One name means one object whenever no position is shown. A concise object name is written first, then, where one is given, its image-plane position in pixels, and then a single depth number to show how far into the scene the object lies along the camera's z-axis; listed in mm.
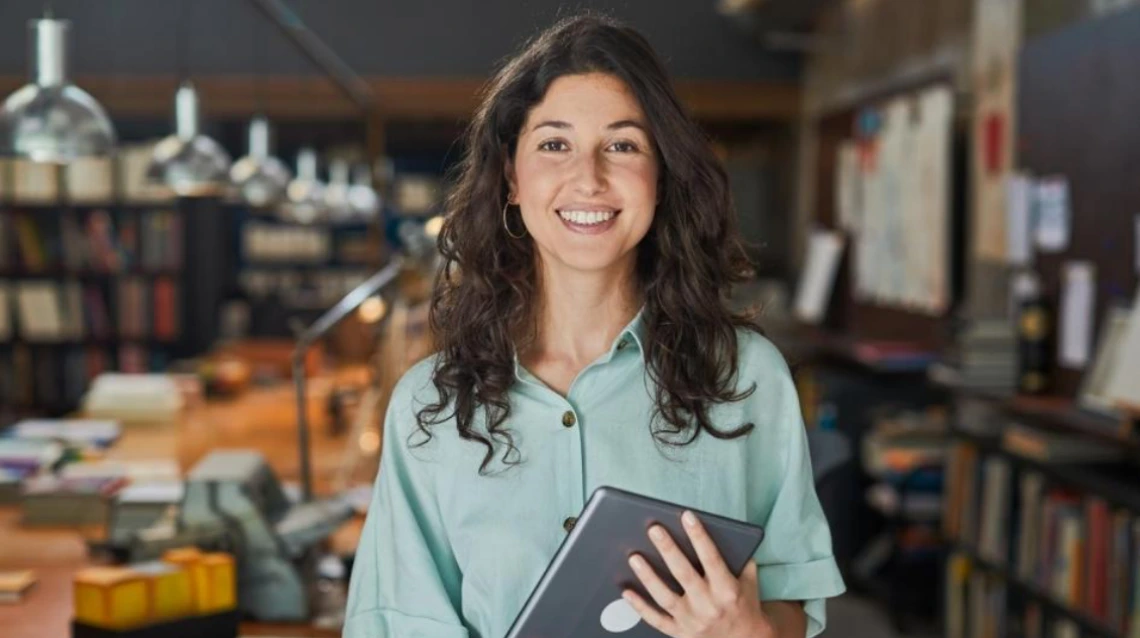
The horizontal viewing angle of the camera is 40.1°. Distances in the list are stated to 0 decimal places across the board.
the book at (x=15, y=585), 3084
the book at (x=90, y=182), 10398
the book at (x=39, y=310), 10445
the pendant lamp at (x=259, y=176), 6586
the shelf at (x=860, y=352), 6922
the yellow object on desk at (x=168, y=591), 2654
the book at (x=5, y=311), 10414
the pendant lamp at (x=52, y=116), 3332
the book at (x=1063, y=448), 4531
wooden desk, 2967
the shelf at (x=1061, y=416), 4105
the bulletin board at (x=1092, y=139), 4488
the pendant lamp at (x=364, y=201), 9367
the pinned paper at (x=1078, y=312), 4777
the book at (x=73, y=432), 5020
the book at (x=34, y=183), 10391
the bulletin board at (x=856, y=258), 6789
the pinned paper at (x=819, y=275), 8968
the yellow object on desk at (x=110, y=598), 2576
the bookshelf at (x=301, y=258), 11555
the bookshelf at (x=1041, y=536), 4152
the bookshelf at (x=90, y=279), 10461
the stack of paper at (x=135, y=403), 5773
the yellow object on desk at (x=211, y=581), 2723
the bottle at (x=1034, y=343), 5090
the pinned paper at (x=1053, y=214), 5004
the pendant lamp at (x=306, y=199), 8414
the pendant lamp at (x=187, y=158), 4980
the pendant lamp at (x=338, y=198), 9000
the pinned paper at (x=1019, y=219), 5391
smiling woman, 1803
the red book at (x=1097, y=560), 4230
